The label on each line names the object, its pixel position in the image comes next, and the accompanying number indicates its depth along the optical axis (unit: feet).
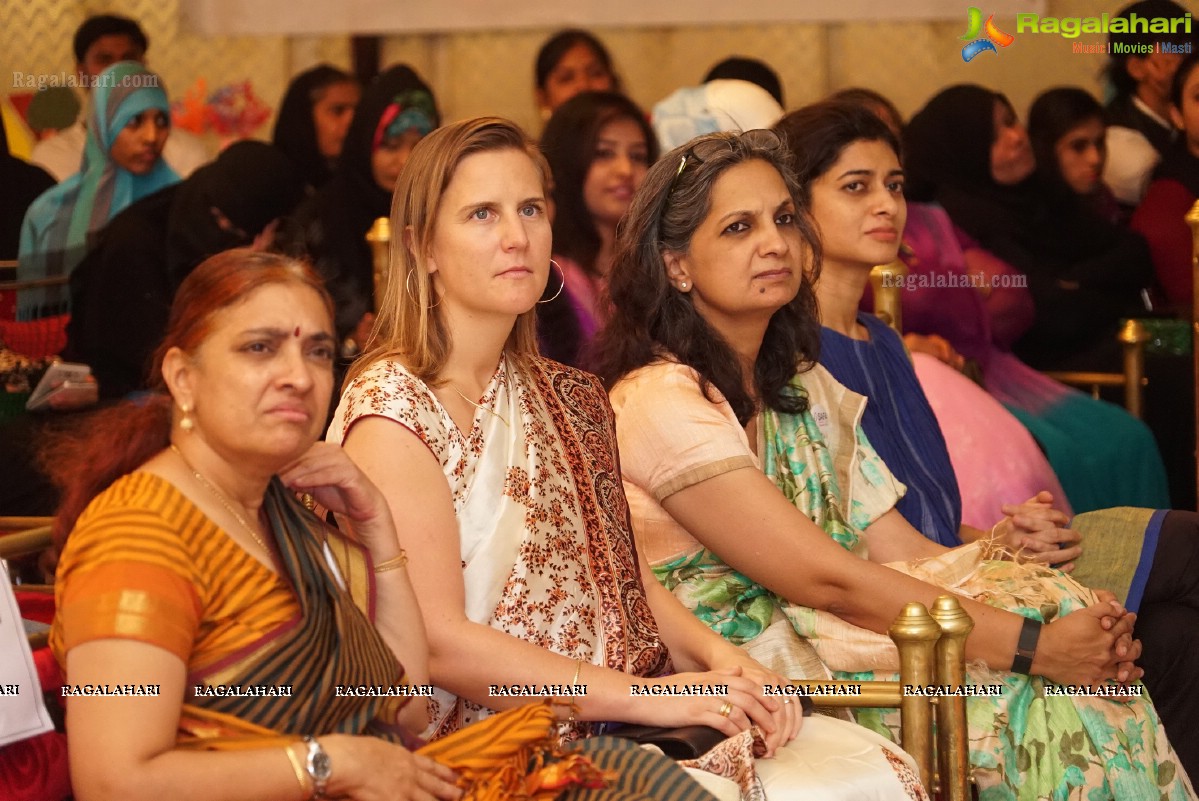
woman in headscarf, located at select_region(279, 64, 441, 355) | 31.04
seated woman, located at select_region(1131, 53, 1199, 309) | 33.32
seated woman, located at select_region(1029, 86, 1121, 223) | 35.45
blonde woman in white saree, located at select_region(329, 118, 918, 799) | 13.94
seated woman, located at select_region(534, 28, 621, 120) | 38.27
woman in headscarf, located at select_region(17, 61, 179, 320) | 30.60
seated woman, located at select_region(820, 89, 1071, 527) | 20.63
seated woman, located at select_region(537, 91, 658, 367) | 28.86
